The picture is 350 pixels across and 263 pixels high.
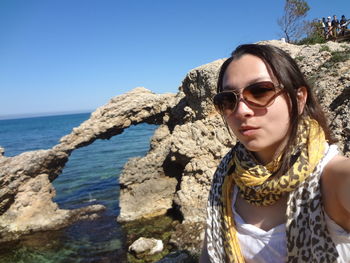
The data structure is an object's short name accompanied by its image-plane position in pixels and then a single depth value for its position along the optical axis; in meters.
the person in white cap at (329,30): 14.80
